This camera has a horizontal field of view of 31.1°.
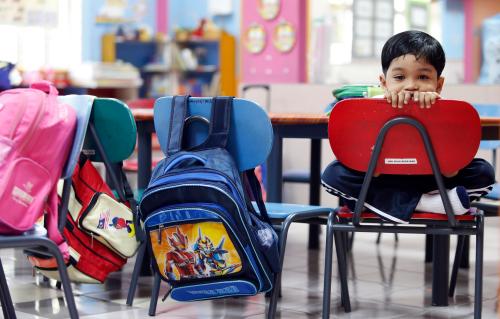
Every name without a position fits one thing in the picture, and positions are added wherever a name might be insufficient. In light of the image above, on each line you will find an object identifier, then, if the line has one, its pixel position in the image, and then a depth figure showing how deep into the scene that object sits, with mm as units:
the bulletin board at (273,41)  7176
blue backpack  2338
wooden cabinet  8094
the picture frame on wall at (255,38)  7402
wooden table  2918
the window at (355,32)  6402
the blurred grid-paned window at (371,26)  6629
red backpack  2869
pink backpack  2100
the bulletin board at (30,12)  7520
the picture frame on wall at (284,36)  7203
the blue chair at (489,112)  3924
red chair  2348
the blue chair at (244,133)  2537
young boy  2490
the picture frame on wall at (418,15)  6363
